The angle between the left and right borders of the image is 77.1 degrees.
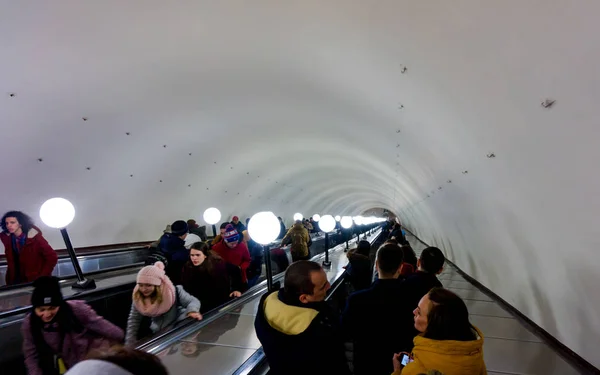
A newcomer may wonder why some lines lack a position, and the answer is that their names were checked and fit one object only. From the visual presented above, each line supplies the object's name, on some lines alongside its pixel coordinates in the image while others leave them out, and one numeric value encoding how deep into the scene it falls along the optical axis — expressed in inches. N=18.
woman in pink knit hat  138.4
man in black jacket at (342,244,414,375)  110.0
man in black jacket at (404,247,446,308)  117.1
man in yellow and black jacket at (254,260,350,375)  77.2
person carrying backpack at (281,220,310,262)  299.9
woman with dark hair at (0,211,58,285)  212.2
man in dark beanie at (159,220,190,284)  211.9
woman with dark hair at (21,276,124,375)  116.9
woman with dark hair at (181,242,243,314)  178.1
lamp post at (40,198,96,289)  194.4
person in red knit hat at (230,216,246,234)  351.5
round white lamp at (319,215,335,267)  334.0
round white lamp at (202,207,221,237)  374.3
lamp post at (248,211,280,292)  152.5
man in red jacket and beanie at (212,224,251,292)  227.6
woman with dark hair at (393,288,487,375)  73.5
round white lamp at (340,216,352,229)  479.8
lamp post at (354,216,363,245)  687.7
